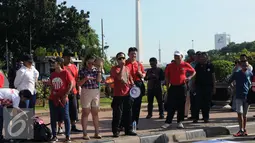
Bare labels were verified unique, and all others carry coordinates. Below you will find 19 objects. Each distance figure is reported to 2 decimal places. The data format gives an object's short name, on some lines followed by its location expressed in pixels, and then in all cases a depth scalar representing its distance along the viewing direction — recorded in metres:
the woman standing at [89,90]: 8.62
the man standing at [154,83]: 11.84
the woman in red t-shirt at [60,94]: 8.29
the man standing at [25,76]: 8.72
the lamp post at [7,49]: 42.91
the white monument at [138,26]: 60.44
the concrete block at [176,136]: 9.39
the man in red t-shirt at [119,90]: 8.82
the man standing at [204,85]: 11.27
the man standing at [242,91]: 9.53
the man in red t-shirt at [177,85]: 10.09
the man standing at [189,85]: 11.95
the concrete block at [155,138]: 8.88
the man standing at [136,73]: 9.70
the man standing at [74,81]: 9.09
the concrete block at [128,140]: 8.49
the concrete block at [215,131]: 10.11
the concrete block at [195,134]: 9.72
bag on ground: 8.17
